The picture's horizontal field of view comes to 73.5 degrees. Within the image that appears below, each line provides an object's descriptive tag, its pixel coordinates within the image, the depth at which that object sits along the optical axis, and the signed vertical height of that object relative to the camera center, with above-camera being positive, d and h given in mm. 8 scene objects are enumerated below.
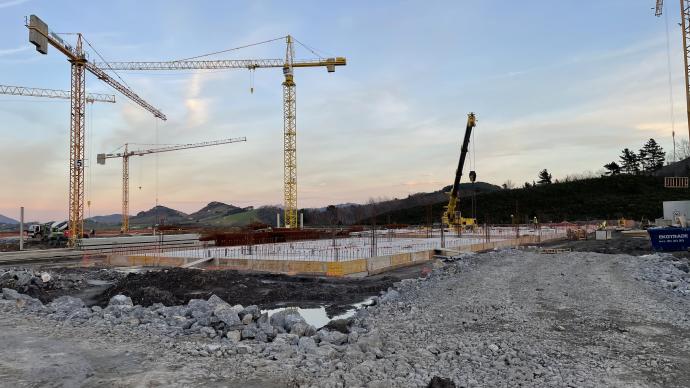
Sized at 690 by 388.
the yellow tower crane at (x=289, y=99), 48469 +12765
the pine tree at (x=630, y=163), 98500 +9989
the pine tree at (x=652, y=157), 97500 +10928
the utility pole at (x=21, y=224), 29469 -164
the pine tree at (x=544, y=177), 107406 +7901
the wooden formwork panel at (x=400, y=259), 17517 -1762
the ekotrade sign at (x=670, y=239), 20812 -1393
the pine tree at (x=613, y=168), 98500 +8801
